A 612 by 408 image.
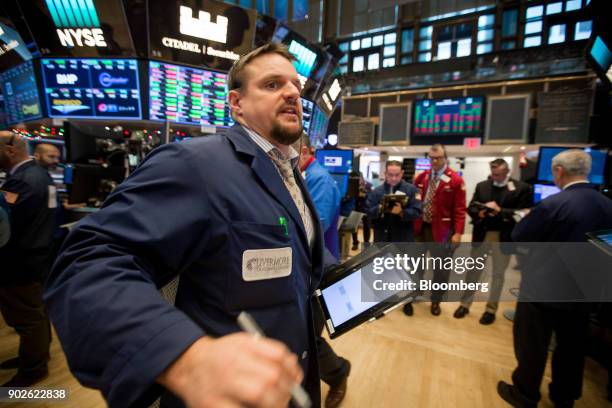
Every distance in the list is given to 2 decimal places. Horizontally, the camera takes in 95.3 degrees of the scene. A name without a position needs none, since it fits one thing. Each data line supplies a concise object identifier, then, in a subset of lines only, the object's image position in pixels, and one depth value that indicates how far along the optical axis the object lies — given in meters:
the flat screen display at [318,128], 5.91
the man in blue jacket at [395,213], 3.43
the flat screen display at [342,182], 5.24
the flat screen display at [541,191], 3.76
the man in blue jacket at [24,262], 2.05
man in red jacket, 3.38
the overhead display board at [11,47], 3.73
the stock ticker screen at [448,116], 7.43
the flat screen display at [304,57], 4.61
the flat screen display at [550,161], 3.48
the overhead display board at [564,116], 6.26
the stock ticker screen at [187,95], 3.76
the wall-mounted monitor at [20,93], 3.82
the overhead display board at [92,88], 3.62
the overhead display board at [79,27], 3.31
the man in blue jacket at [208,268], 0.40
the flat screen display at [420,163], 9.53
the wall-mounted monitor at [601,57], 2.46
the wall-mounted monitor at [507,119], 7.16
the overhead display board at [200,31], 3.46
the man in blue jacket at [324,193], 2.32
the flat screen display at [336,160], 5.81
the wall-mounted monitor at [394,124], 8.41
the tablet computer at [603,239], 1.33
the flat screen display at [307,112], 5.42
